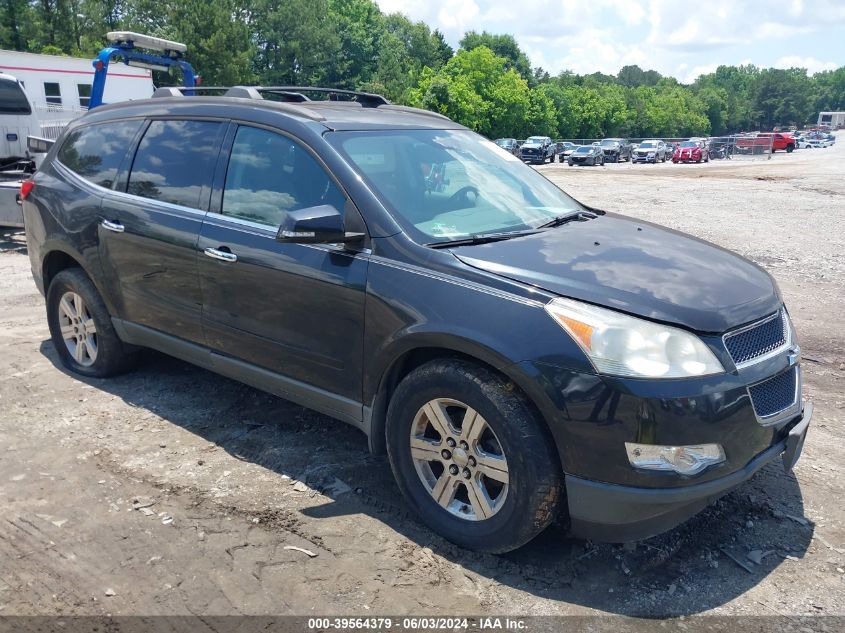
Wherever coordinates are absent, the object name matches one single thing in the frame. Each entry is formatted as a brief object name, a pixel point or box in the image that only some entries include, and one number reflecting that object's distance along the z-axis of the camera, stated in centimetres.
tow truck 1130
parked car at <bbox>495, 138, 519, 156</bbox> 4603
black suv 272
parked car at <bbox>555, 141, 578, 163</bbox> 5142
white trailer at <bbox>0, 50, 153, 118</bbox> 2550
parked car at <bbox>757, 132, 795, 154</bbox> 6222
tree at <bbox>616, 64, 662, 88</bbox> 16602
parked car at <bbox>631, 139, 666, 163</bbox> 5191
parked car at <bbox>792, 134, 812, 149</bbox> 8100
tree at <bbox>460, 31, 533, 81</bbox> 9600
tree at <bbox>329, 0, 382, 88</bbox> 6638
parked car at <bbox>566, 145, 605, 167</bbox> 4562
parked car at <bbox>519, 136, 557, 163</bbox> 4772
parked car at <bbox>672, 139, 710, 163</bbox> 4894
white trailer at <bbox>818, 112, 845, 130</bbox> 15356
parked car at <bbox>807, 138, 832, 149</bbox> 8267
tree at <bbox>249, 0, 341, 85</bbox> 6091
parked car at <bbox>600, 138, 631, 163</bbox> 5234
